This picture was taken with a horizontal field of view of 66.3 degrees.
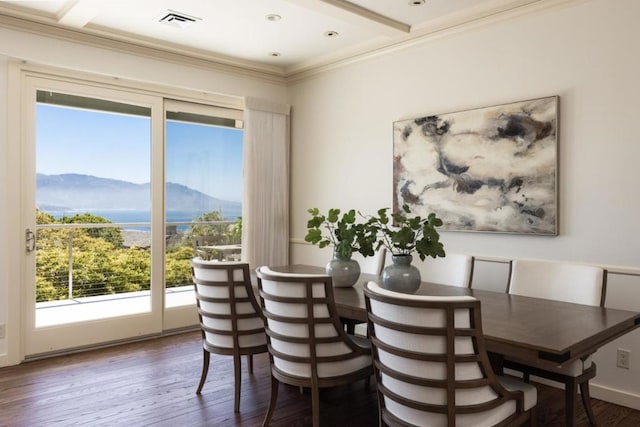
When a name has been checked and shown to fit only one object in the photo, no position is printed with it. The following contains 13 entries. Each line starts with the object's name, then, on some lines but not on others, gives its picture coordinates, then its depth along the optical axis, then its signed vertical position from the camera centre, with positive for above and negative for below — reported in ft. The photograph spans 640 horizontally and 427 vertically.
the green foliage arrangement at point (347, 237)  9.97 -0.57
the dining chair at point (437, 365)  5.79 -1.92
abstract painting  11.05 +1.06
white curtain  16.71 +0.87
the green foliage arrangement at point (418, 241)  8.84 -0.52
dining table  5.99 -1.64
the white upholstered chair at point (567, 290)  7.93 -1.52
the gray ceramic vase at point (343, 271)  10.11 -1.30
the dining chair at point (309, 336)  7.89 -2.12
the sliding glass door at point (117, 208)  13.32 +0.03
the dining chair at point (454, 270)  10.80 -1.38
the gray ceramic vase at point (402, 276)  9.20 -1.28
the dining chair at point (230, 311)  9.53 -2.03
